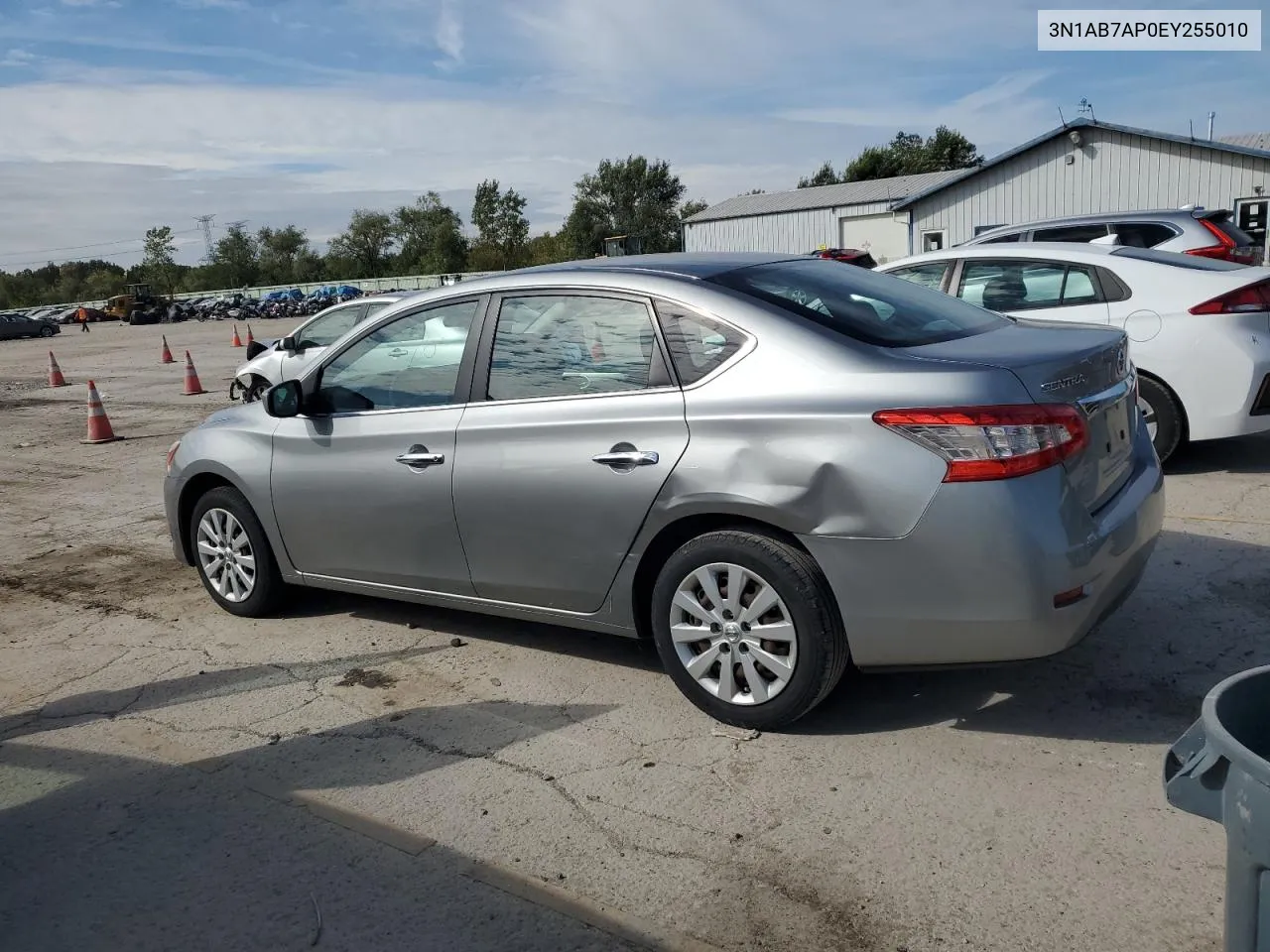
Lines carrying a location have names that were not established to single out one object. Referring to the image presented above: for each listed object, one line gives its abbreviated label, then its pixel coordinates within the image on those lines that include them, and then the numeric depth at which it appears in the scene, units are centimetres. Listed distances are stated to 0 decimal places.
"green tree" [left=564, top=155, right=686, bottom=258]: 8450
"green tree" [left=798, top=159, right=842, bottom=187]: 8662
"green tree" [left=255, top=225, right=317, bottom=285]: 11812
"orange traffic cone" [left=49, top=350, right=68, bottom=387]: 2243
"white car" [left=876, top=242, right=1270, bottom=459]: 659
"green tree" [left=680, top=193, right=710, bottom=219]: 8844
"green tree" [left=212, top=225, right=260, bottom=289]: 11669
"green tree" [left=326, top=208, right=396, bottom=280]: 11356
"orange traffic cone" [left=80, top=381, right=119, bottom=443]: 1295
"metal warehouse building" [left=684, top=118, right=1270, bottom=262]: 2894
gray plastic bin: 180
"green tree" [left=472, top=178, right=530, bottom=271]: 10056
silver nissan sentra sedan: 343
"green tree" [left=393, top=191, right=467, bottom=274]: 10100
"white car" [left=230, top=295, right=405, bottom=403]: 1244
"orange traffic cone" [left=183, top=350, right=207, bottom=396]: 1808
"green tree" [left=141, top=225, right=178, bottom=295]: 11144
